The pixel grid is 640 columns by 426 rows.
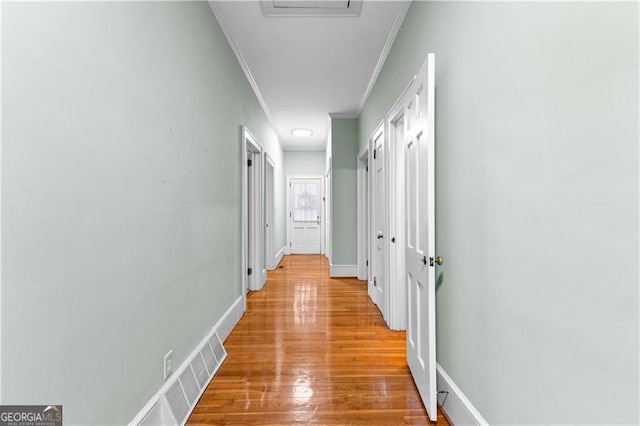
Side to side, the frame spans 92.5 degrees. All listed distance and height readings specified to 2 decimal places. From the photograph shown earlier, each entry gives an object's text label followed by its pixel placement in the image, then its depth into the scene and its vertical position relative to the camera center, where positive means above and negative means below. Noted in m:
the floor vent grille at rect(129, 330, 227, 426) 1.50 -1.00
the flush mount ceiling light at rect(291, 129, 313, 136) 6.02 +1.62
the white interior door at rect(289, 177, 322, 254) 8.05 -0.20
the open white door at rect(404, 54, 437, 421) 1.64 -0.12
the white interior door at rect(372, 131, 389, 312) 3.30 -0.16
